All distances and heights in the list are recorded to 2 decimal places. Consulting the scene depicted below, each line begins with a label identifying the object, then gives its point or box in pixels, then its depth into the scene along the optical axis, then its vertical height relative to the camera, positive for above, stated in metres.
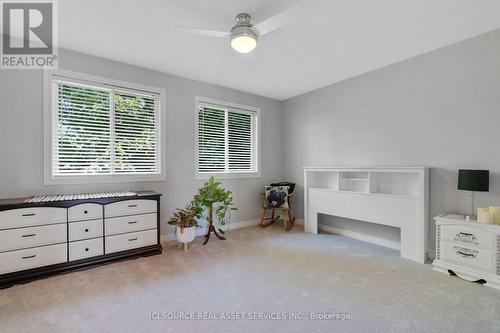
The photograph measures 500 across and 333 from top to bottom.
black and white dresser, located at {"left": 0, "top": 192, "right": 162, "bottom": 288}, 2.28 -0.75
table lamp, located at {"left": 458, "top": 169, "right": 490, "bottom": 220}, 2.36 -0.14
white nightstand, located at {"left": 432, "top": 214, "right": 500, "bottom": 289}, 2.24 -0.85
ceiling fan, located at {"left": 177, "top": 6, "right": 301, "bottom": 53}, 1.91 +1.18
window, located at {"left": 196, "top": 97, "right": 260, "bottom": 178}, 4.00 +0.51
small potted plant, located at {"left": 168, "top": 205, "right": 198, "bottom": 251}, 3.21 -0.84
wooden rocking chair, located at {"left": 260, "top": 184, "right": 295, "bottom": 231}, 4.25 -0.96
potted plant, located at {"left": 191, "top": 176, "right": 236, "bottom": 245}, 3.54 -0.54
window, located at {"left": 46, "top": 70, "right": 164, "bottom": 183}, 2.84 +0.48
